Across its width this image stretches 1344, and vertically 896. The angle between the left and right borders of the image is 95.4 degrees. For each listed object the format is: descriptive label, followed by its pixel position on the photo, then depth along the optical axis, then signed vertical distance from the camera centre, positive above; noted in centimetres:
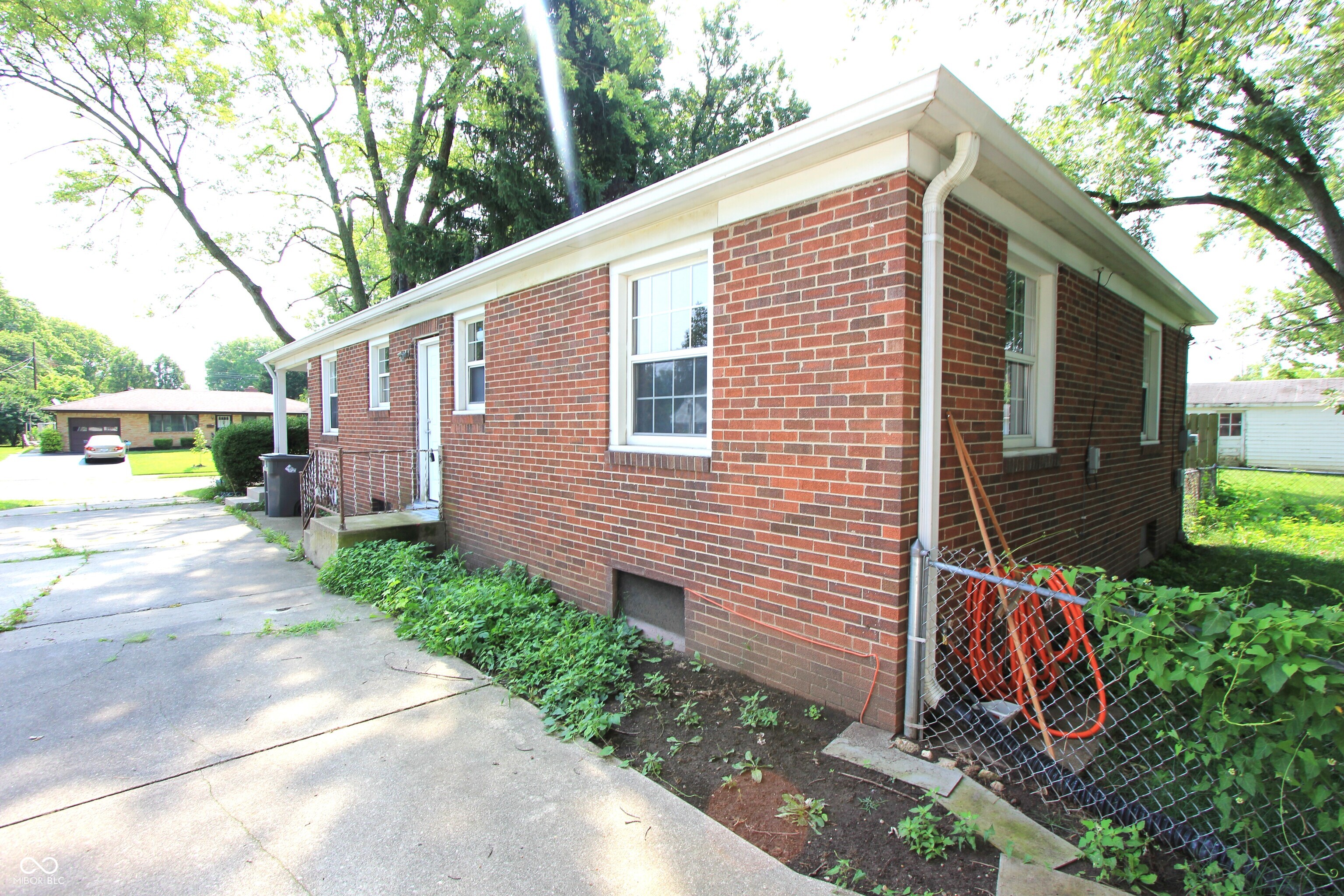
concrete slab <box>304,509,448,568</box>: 683 -118
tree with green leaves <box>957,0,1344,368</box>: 706 +472
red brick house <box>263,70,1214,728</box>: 314 +32
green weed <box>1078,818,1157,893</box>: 213 -152
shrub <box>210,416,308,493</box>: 1472 -55
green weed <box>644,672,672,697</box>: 369 -156
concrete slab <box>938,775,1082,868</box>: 226 -155
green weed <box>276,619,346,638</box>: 490 -163
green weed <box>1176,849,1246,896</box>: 202 -151
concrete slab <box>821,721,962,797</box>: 269 -153
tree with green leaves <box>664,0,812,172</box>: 1511 +846
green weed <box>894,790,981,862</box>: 229 -154
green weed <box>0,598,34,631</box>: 503 -163
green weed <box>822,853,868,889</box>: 219 -161
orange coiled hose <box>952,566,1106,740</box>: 307 -118
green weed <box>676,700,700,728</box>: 335 -159
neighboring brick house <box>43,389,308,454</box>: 3831 +85
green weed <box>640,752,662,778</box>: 294 -163
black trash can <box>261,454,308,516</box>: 1140 -102
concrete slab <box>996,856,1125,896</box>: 207 -155
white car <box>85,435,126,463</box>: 2911 -107
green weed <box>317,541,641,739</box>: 369 -151
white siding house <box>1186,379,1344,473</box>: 2397 +20
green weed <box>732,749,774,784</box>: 288 -160
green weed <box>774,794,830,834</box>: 251 -160
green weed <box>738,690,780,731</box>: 326 -154
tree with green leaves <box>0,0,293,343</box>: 1415 +881
